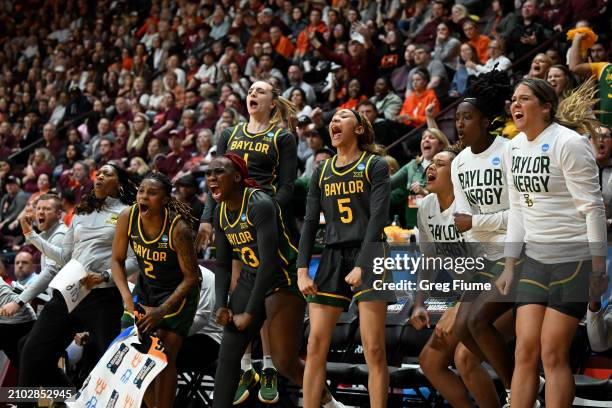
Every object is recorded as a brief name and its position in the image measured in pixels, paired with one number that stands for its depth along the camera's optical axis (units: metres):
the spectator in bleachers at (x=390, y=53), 11.37
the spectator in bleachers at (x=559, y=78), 7.03
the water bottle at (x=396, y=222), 7.77
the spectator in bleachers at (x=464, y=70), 9.95
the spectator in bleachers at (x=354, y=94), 10.79
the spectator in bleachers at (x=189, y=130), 12.03
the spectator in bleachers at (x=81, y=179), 11.42
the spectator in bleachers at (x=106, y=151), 13.03
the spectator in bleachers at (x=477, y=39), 10.70
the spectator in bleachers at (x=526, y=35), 9.70
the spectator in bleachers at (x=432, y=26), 11.36
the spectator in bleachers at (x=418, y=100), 10.01
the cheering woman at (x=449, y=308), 4.98
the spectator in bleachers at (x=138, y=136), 12.73
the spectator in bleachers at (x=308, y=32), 13.15
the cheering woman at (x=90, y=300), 6.14
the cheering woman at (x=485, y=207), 4.73
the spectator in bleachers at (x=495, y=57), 9.55
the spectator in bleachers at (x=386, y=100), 10.42
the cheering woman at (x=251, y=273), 5.10
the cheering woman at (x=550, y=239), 4.17
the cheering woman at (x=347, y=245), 4.86
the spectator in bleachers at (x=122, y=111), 14.30
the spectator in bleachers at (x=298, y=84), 11.88
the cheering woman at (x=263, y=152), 5.93
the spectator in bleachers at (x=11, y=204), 12.62
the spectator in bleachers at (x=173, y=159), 11.55
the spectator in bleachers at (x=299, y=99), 11.22
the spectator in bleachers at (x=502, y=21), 10.26
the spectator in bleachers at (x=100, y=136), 13.77
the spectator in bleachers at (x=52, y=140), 14.90
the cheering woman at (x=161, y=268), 5.50
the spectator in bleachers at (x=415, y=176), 7.02
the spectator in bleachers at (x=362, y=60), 11.28
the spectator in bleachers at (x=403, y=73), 10.92
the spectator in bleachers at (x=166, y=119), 12.91
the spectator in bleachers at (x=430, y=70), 10.27
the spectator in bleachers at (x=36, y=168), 13.27
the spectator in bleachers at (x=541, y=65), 7.90
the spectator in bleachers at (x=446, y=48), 10.65
